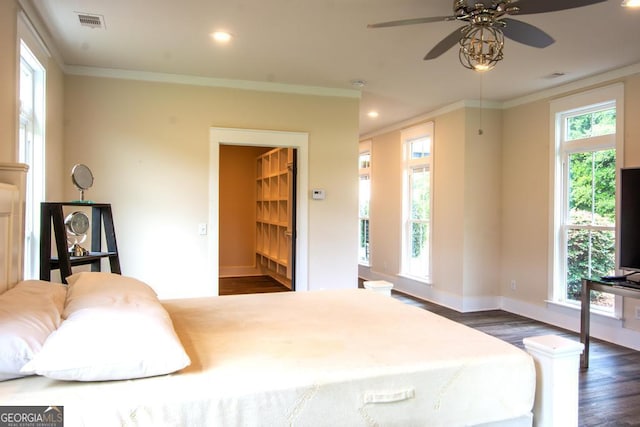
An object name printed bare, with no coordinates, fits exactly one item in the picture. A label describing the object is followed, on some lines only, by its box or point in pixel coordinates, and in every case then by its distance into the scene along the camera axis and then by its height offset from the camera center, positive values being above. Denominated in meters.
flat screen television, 3.88 -0.05
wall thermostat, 5.03 +0.21
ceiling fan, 2.29 +1.04
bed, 1.33 -0.54
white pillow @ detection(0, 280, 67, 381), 1.37 -0.38
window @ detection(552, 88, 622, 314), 4.52 +0.25
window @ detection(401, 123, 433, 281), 6.52 +0.17
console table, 3.63 -0.64
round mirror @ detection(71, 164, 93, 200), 3.25 +0.24
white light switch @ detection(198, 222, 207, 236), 4.70 -0.18
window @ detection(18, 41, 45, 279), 3.40 +0.53
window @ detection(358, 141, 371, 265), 8.24 +0.29
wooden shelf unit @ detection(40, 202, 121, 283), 2.86 -0.23
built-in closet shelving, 6.88 -0.03
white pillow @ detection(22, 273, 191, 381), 1.33 -0.43
